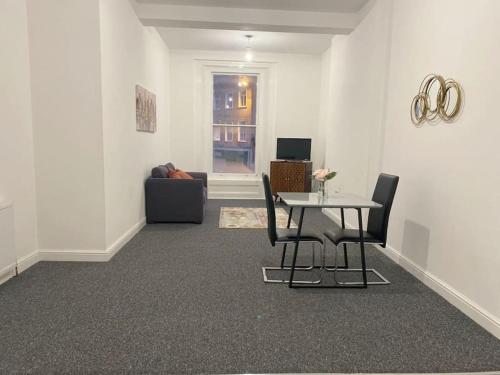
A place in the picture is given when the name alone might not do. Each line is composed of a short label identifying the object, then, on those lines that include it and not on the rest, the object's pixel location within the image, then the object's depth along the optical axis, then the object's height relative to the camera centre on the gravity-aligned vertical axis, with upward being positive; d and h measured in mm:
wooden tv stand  7137 -683
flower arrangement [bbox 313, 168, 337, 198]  3428 -341
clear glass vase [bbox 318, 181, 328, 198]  3513 -478
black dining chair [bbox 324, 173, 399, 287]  3129 -766
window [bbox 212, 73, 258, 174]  7844 +333
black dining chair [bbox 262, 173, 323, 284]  3137 -823
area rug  5342 -1253
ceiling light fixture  7378 +1730
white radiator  2934 -900
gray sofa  5207 -897
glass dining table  3062 -537
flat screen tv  7371 -174
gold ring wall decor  2881 +370
